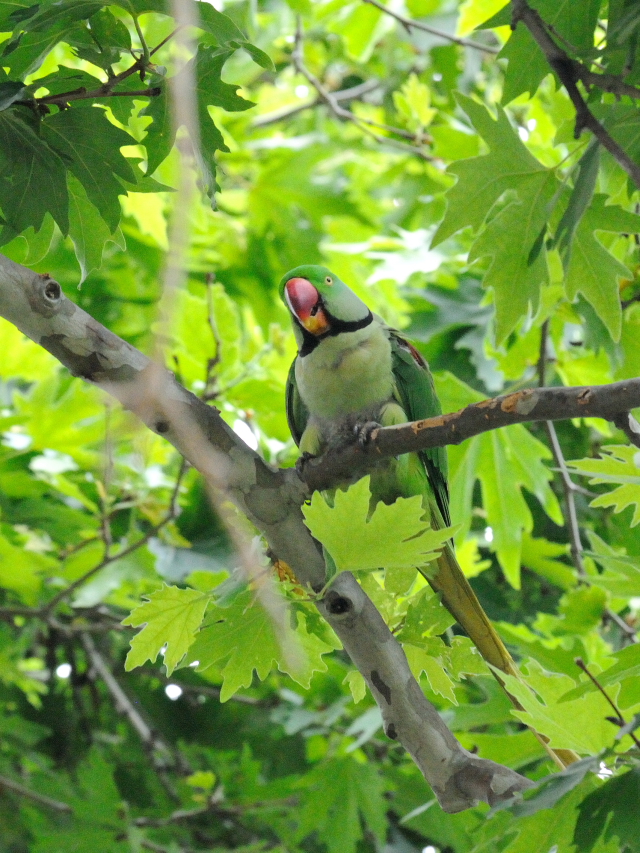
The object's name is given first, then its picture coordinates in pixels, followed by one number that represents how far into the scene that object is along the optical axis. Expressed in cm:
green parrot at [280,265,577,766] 864
